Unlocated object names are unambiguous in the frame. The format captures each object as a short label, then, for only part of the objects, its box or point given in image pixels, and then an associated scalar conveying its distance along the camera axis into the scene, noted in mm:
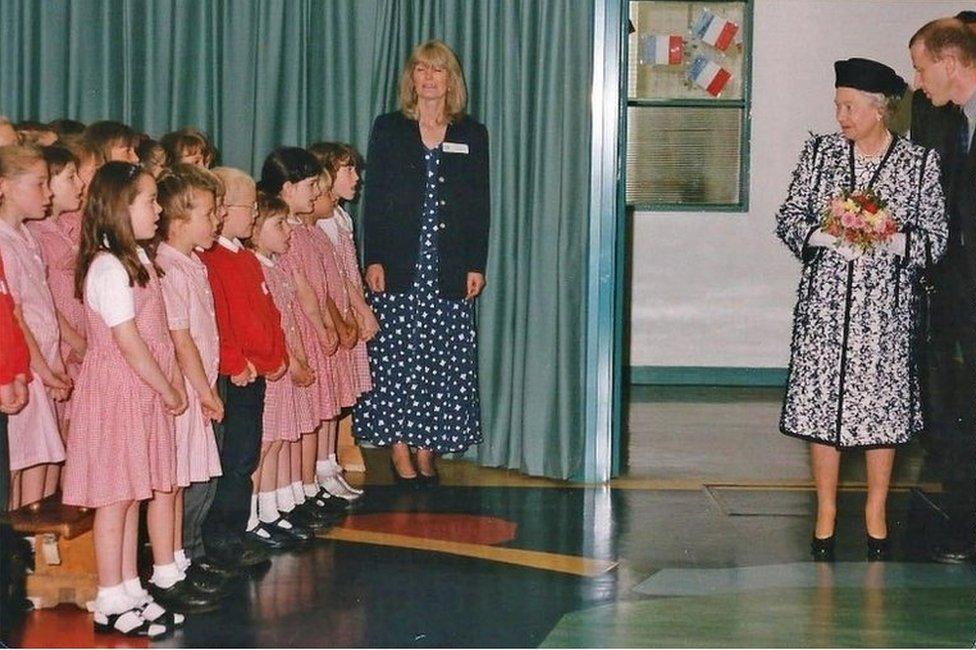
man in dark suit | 4949
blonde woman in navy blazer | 5875
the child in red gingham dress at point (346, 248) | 5648
